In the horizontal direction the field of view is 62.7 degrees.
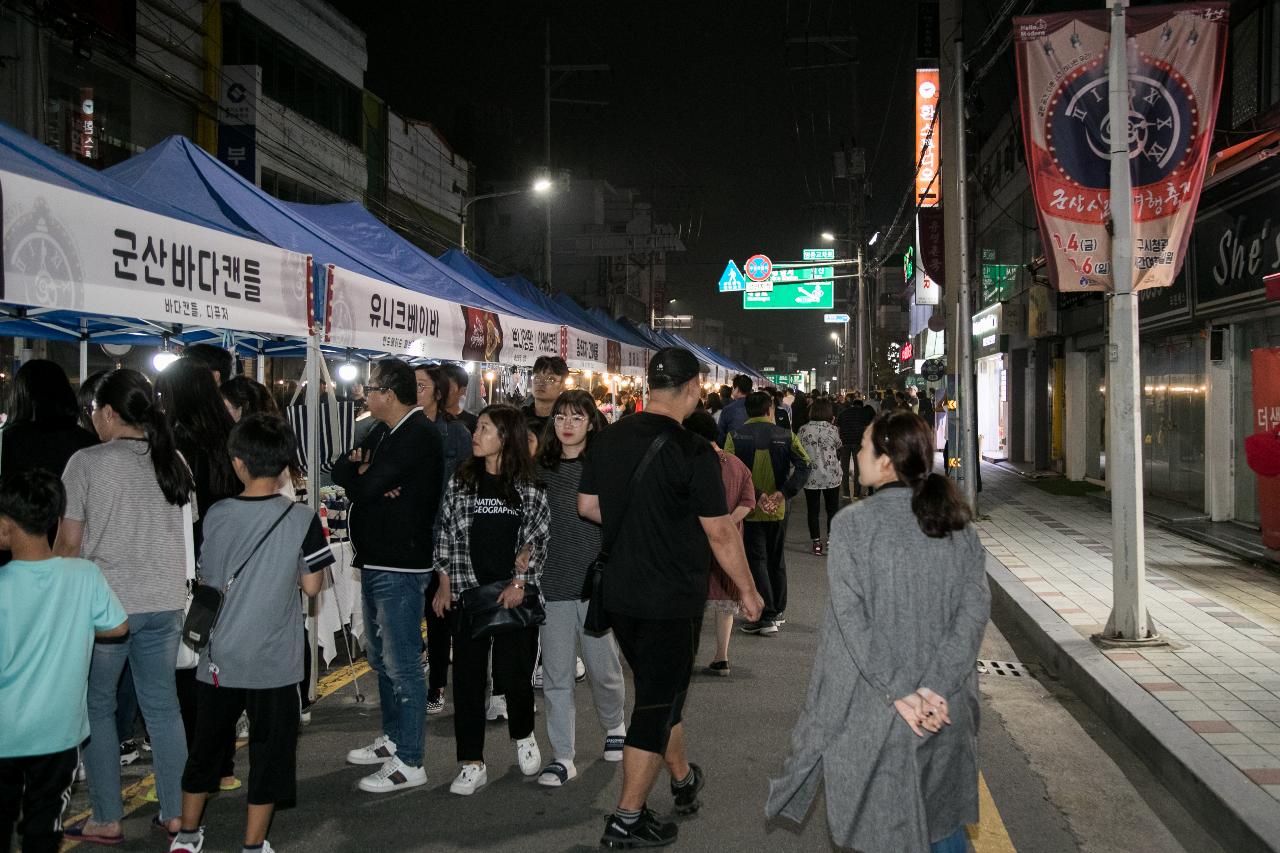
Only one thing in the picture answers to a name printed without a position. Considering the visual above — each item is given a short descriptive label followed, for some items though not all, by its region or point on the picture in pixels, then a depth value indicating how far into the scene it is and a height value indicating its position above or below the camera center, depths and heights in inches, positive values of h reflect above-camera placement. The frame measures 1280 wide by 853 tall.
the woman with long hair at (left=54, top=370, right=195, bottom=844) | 165.5 -18.4
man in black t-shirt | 163.0 -19.5
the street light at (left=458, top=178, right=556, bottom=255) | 950.3 +228.9
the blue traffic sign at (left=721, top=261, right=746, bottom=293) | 1444.4 +210.8
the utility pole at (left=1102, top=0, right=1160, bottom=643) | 289.0 +5.1
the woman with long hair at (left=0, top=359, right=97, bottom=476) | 185.3 +3.7
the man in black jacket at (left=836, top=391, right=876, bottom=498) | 642.8 +5.2
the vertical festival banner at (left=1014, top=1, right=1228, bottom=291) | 311.1 +90.8
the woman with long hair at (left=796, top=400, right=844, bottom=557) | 485.4 -8.9
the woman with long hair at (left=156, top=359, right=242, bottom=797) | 191.6 +1.3
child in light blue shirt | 136.9 -29.1
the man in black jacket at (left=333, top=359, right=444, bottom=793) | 193.8 -18.5
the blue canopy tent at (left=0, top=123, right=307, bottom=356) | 189.9 +41.3
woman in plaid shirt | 191.5 -19.6
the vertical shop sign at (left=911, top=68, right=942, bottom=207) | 1005.8 +302.8
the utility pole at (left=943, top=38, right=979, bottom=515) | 578.2 +62.1
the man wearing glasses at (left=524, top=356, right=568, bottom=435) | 253.3 +12.9
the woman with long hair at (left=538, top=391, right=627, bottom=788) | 198.2 -29.3
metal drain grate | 292.0 -68.3
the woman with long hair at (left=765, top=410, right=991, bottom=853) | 120.3 -27.7
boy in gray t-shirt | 156.9 -29.8
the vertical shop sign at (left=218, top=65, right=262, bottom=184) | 841.5 +259.0
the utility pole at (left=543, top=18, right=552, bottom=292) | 1117.1 +348.9
